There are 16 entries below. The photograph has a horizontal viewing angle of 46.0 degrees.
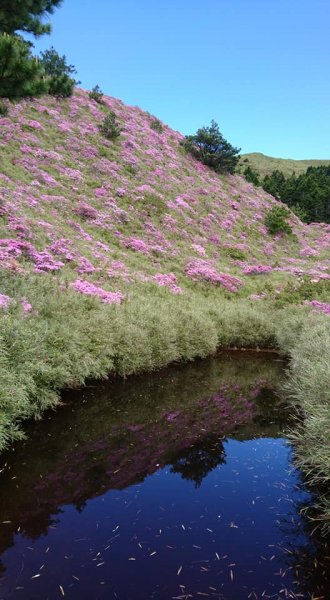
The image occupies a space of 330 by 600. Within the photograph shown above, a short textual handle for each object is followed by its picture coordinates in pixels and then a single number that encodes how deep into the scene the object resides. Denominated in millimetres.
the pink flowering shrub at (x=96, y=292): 22375
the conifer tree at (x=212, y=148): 58438
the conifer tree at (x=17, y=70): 10857
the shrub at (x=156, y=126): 57750
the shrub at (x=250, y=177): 66350
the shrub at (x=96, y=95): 53375
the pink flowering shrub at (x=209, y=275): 35447
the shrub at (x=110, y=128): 47312
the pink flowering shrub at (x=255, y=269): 40625
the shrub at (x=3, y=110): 15525
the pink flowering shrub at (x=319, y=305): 31375
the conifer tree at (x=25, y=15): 12857
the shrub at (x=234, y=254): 42656
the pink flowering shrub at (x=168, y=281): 31016
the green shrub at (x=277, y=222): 52500
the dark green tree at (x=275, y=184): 67875
